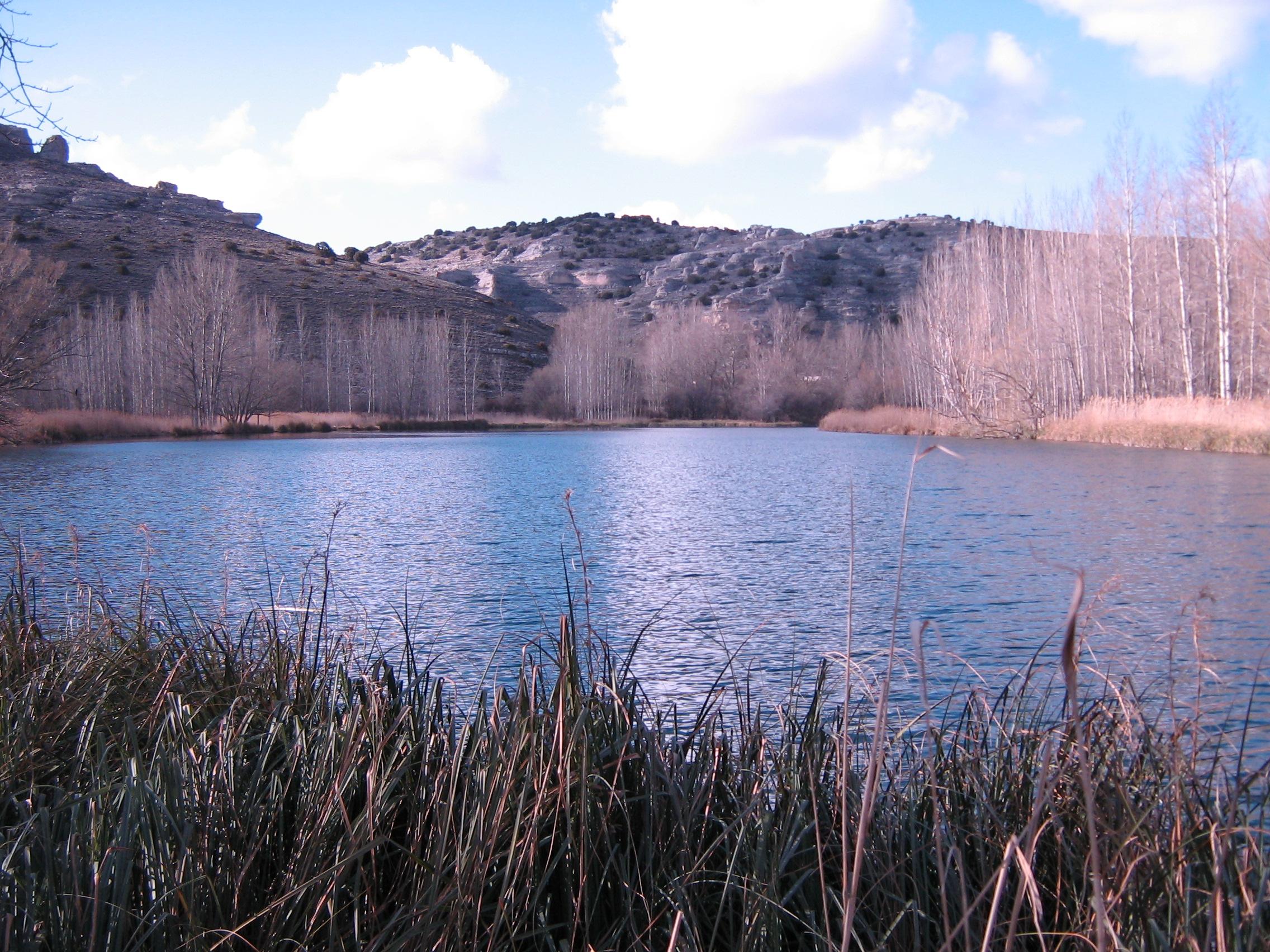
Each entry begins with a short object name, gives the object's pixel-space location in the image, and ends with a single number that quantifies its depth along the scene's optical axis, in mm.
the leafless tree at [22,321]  21469
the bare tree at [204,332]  38531
